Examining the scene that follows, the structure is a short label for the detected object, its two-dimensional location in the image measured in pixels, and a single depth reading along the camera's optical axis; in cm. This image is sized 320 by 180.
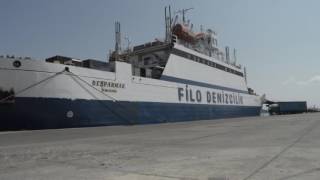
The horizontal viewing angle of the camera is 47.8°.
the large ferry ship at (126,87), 2050
